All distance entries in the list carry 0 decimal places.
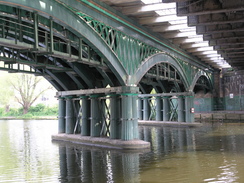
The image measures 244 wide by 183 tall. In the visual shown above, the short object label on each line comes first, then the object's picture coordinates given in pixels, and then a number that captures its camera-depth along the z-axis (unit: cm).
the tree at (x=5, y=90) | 5766
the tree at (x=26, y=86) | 5734
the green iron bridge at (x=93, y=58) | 1275
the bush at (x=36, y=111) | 6075
